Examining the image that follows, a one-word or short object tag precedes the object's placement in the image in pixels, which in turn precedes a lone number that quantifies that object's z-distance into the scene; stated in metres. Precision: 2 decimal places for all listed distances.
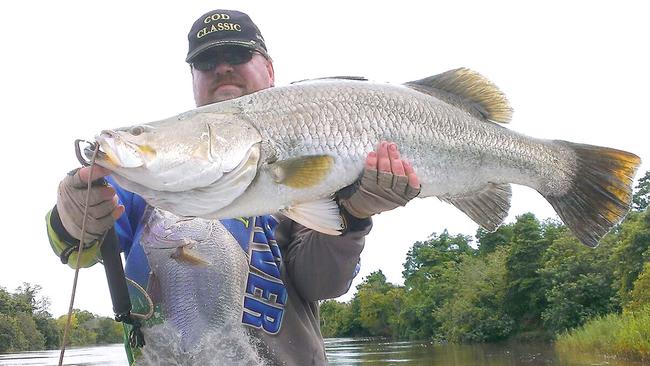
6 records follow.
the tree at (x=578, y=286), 42.97
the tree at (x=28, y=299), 101.06
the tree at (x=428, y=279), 78.62
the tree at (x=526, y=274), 53.00
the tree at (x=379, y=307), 97.12
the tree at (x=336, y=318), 111.88
